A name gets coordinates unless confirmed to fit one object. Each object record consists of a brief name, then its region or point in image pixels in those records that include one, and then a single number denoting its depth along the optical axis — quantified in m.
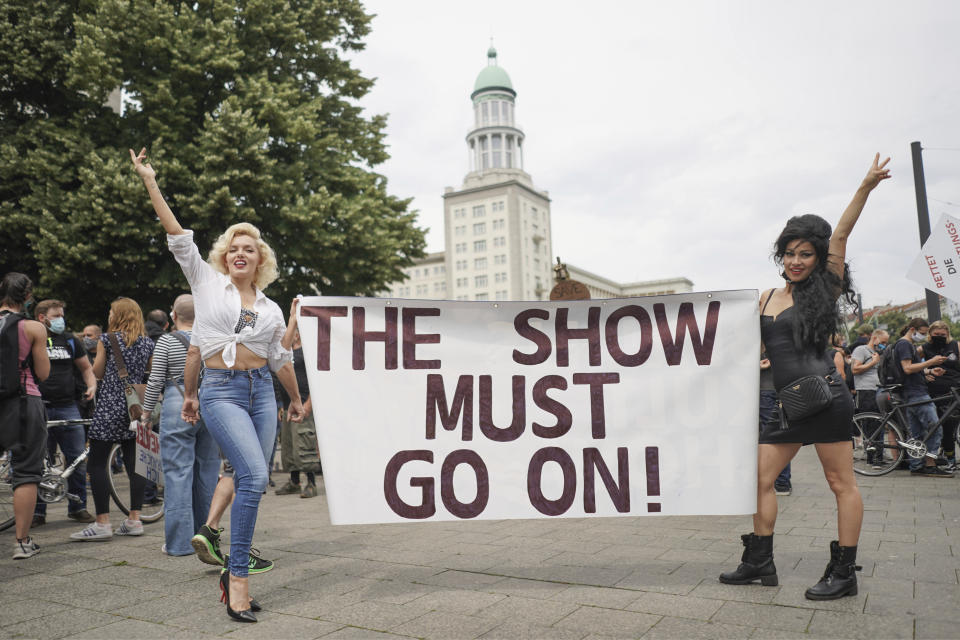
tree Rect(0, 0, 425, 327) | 14.87
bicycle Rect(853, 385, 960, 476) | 9.41
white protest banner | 4.16
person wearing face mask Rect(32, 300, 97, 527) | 7.16
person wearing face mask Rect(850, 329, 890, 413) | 10.80
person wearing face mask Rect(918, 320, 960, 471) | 9.60
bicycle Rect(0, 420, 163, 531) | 6.58
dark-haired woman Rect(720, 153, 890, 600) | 3.94
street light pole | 13.67
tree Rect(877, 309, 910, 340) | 53.38
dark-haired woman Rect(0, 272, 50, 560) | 5.34
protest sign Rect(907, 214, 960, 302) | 8.59
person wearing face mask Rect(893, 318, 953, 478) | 9.48
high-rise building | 110.31
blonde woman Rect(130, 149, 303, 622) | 3.85
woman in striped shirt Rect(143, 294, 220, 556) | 5.37
